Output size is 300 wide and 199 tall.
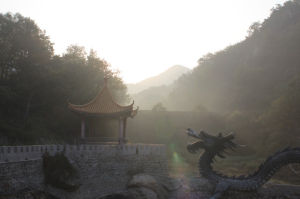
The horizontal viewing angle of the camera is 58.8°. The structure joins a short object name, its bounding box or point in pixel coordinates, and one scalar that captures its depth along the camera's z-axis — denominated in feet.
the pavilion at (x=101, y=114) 57.93
